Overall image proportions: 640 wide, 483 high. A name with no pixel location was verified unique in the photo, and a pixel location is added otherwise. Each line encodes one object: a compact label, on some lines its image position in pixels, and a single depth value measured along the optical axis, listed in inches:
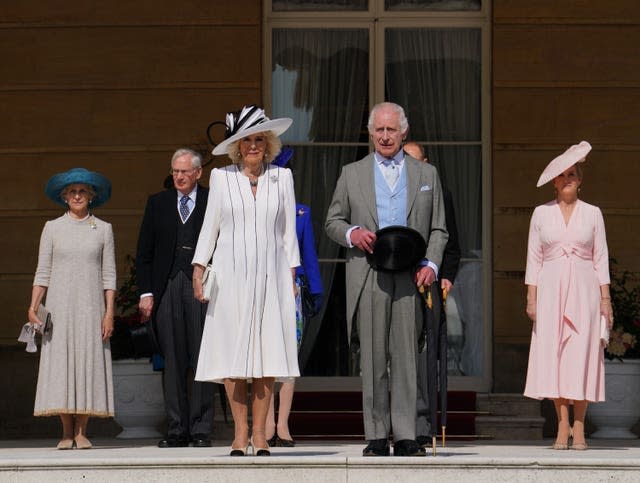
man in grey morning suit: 626.9
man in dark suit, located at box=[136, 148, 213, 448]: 766.3
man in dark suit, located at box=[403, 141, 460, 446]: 654.8
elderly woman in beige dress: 747.5
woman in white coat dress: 627.5
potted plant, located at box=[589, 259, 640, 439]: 865.0
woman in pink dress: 727.5
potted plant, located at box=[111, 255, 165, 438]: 861.4
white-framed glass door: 959.5
